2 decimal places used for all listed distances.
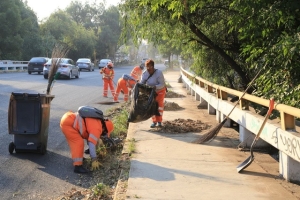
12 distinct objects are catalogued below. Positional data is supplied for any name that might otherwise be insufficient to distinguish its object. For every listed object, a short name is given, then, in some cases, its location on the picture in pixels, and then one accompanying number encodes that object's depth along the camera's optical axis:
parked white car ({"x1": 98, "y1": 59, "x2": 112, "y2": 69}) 54.54
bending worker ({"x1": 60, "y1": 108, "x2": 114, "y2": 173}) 6.22
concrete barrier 4.98
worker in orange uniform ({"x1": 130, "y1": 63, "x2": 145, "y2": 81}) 15.75
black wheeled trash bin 6.96
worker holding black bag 9.12
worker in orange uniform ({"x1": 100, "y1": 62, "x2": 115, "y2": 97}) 16.87
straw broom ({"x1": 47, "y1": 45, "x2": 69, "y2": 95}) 7.65
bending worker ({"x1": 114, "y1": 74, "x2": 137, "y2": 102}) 14.37
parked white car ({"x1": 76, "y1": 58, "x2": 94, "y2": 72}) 43.91
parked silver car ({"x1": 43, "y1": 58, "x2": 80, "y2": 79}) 26.80
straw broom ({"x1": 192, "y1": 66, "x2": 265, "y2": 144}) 7.51
